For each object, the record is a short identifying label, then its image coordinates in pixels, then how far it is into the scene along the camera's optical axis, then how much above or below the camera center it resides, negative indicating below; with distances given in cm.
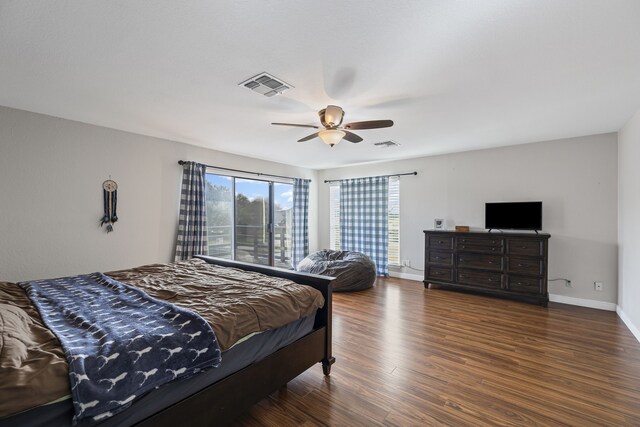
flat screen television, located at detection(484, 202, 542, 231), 431 -2
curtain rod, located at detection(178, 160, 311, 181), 443 +79
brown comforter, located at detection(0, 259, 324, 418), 106 -58
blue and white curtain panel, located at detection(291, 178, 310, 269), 654 -16
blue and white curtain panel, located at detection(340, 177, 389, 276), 605 -8
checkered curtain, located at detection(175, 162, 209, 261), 436 -2
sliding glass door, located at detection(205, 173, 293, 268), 508 -10
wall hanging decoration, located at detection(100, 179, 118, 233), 370 +14
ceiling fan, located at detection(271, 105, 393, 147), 271 +85
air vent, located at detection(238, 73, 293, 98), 237 +111
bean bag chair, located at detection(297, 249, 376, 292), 493 -98
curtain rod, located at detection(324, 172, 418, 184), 571 +81
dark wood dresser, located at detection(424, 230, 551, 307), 413 -75
